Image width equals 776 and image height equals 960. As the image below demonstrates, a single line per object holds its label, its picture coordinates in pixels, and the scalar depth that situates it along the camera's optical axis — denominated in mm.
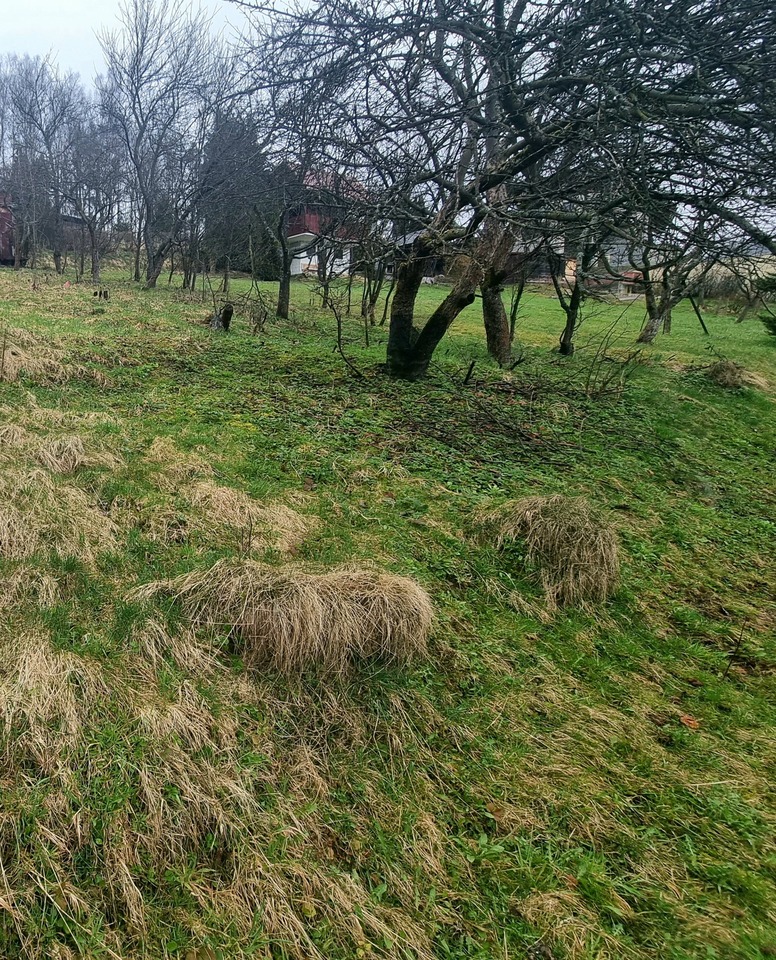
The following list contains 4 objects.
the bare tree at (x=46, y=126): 19016
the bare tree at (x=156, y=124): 16562
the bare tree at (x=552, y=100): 4016
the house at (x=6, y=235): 22000
